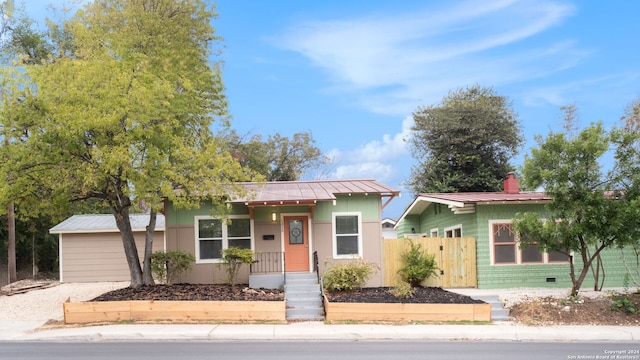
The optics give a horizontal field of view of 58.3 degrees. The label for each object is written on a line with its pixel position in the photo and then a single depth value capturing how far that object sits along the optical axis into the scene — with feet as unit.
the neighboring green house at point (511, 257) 62.39
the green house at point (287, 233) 62.44
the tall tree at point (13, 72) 49.65
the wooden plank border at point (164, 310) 47.78
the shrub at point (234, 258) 57.72
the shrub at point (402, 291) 50.75
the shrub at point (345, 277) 54.19
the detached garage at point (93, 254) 81.46
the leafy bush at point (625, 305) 47.91
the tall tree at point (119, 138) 49.29
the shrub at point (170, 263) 59.82
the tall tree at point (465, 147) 119.03
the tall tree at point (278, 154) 128.16
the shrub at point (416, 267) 59.21
